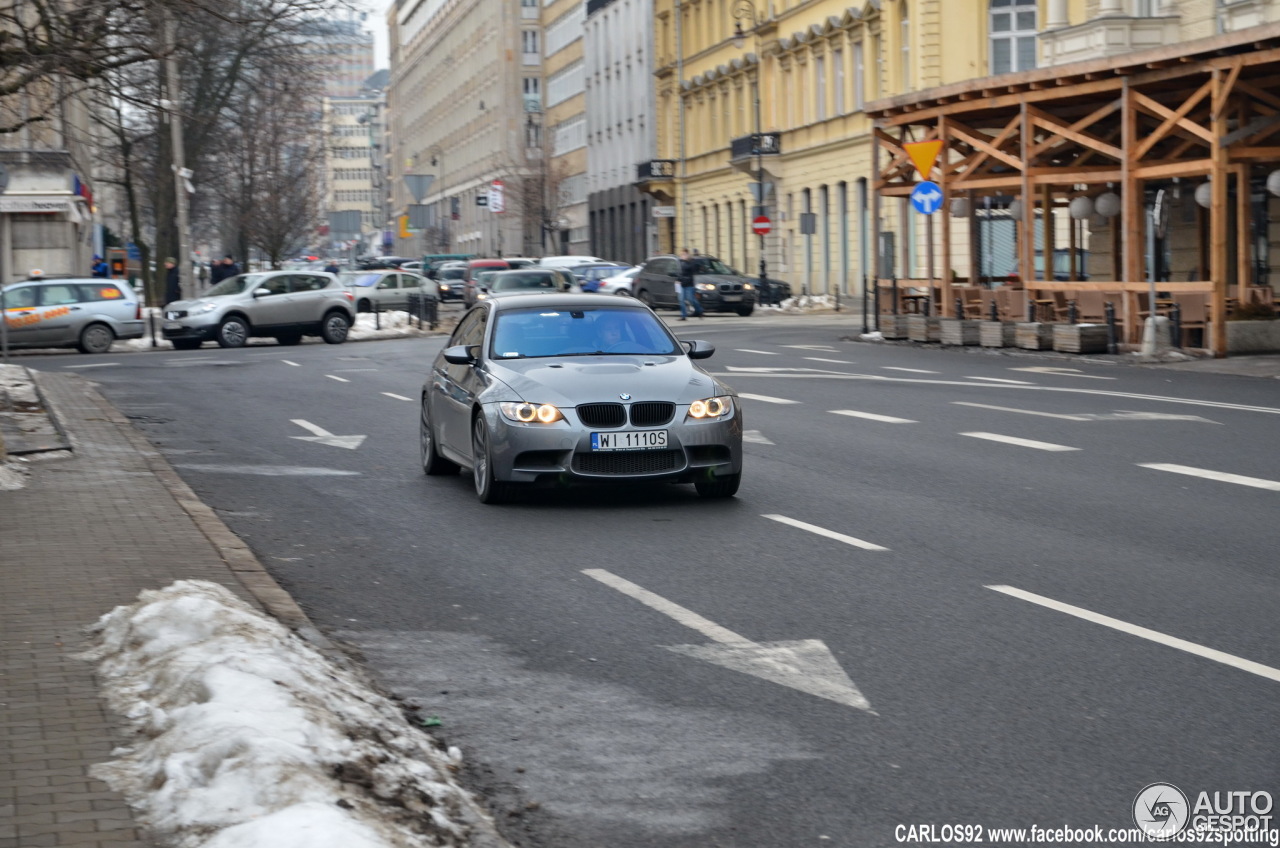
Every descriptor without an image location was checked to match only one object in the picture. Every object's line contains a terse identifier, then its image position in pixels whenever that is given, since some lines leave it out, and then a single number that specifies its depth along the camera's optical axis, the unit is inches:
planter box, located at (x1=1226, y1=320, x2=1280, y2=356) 1069.1
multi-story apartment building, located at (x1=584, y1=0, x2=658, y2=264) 3565.5
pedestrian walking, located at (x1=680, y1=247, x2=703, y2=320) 2000.5
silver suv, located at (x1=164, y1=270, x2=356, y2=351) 1529.3
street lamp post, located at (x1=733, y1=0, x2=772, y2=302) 2425.3
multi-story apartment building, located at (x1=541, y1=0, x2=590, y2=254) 4288.9
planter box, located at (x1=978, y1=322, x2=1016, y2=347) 1242.0
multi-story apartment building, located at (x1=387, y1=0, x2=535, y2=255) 4889.3
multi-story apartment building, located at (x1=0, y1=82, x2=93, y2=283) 2146.9
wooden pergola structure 1029.2
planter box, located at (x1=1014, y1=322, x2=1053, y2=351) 1206.8
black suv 2089.1
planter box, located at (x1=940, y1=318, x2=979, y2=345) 1291.8
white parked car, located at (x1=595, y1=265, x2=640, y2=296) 2276.1
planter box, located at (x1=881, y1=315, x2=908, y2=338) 1389.0
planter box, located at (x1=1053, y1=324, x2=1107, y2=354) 1154.0
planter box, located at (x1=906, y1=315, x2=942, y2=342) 1347.2
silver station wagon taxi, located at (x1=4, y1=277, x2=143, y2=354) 1470.2
